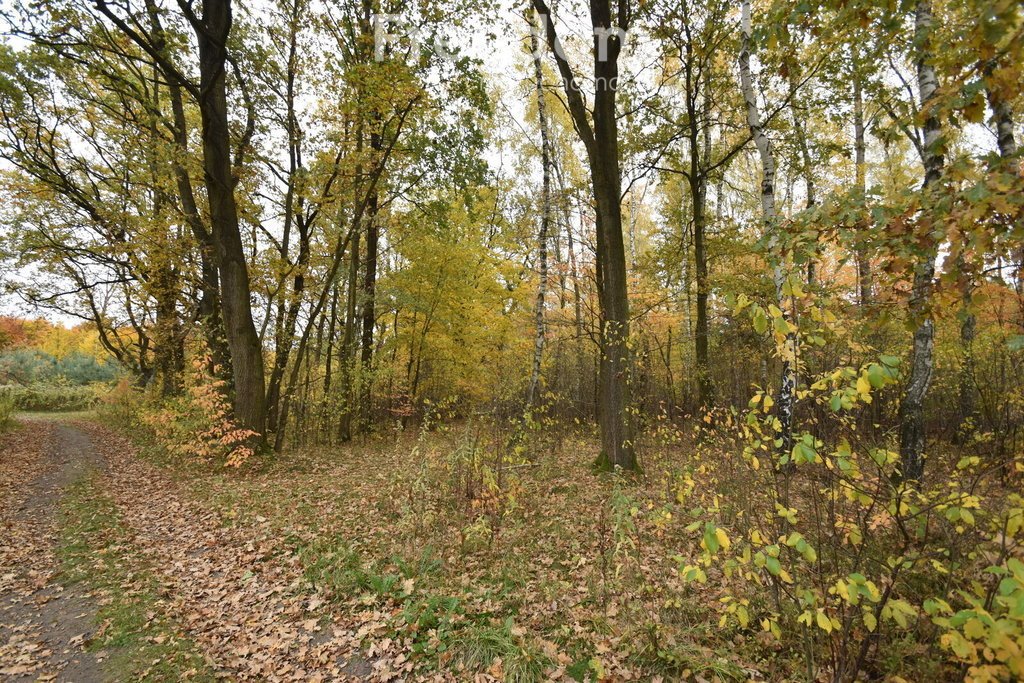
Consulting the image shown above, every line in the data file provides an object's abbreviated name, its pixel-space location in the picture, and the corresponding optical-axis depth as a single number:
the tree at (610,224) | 7.47
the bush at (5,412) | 16.14
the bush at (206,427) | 10.01
